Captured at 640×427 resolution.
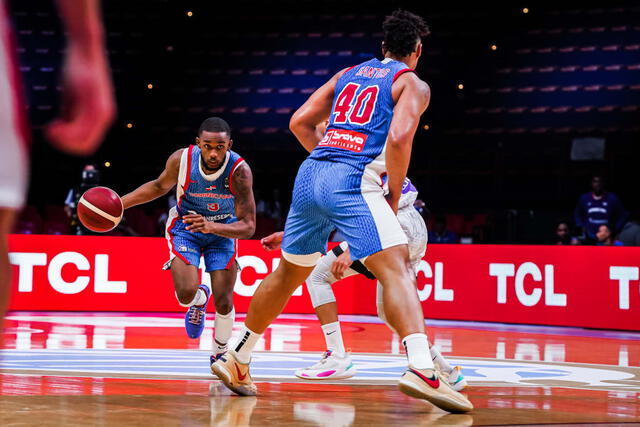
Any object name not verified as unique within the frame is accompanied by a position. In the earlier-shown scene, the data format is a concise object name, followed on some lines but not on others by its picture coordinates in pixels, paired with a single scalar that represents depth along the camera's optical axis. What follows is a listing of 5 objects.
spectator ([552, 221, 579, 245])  19.27
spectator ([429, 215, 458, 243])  19.96
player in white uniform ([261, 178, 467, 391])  7.50
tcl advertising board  15.25
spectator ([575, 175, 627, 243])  19.09
